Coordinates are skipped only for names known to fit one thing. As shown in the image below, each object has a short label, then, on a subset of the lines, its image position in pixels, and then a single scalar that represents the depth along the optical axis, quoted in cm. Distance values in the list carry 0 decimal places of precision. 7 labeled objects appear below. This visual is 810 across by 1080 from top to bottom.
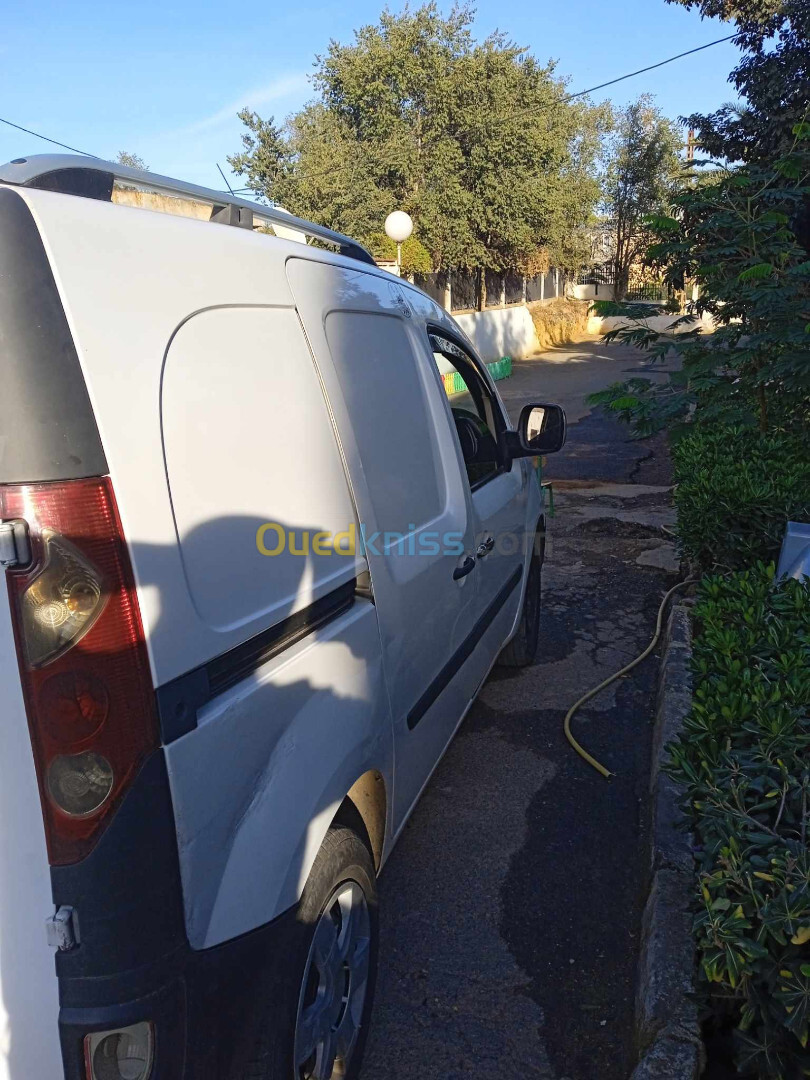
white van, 132
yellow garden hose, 379
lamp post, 1357
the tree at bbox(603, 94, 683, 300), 3750
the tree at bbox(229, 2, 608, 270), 2484
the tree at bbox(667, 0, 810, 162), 1459
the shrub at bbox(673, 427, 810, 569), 456
